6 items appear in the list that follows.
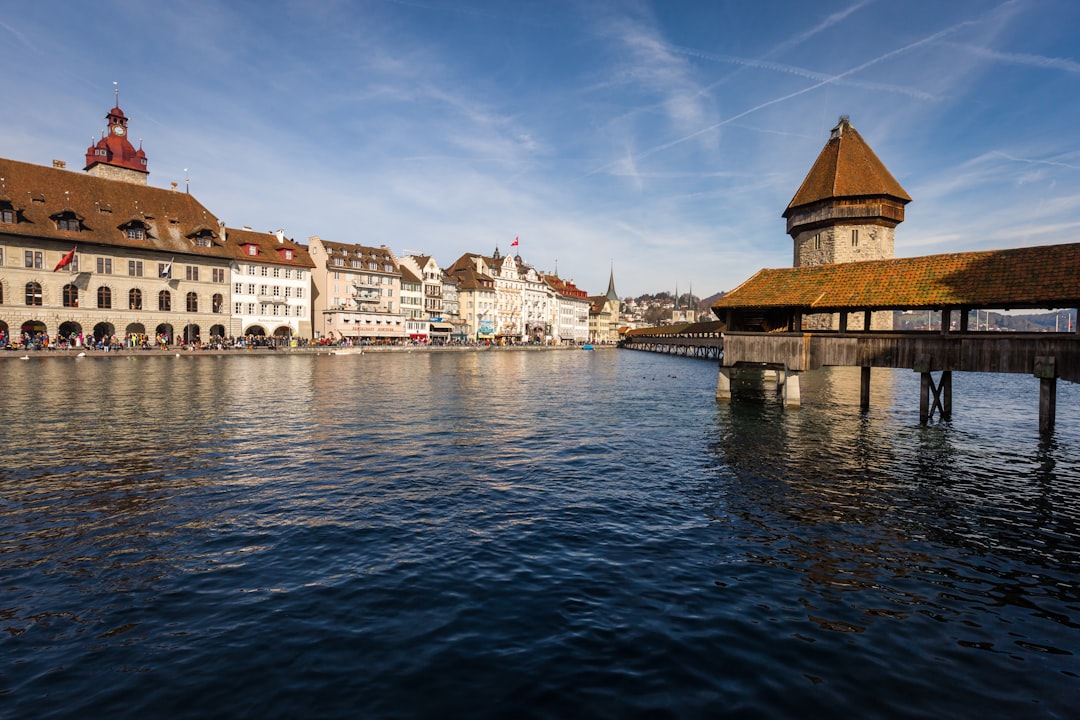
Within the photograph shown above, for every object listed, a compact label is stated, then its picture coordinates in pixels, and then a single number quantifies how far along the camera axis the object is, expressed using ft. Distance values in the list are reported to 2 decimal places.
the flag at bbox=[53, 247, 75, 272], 174.29
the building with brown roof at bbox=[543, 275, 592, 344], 527.81
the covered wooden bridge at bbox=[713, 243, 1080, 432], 64.80
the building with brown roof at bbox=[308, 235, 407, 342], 295.69
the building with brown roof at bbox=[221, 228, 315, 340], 240.12
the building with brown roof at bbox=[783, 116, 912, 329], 177.17
